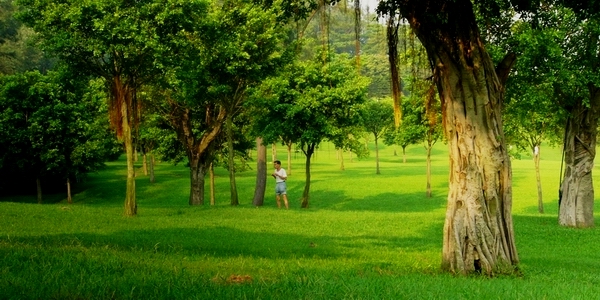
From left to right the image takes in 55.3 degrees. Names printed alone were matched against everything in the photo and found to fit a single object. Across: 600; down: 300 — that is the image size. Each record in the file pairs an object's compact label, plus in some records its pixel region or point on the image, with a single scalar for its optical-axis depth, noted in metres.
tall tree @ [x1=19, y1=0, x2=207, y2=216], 18.84
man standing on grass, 28.62
